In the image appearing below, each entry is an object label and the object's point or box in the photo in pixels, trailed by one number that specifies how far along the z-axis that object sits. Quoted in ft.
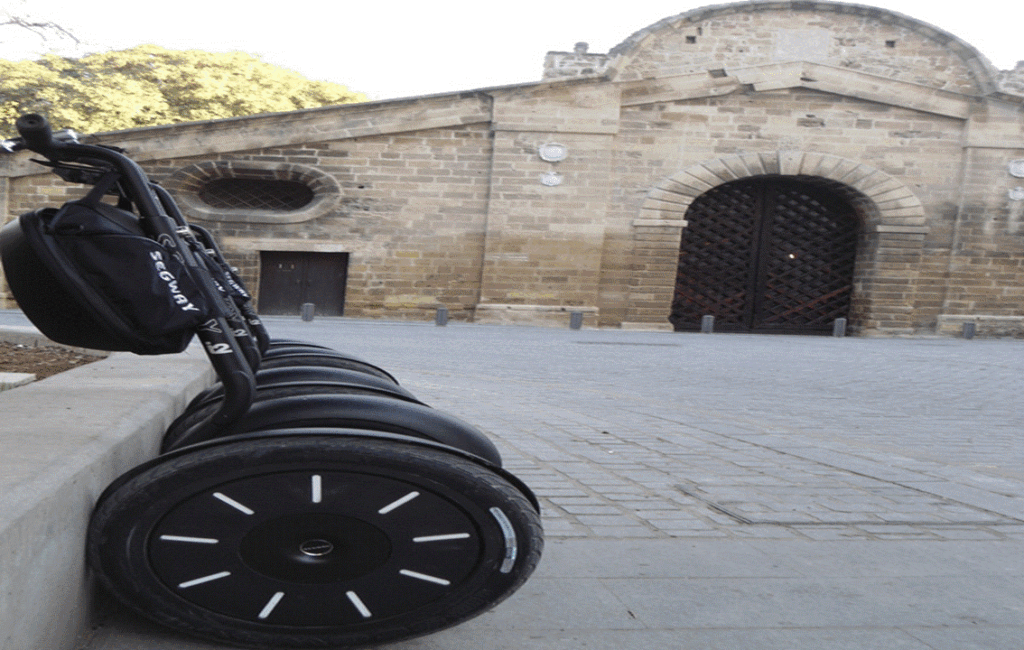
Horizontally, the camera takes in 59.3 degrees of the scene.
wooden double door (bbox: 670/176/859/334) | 72.84
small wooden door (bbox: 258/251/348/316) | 67.72
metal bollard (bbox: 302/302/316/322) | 60.59
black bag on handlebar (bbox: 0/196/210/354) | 6.16
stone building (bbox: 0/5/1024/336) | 66.80
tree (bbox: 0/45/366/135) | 82.07
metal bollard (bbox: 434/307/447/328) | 61.62
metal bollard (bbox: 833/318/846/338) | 71.10
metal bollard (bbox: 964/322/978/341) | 70.13
